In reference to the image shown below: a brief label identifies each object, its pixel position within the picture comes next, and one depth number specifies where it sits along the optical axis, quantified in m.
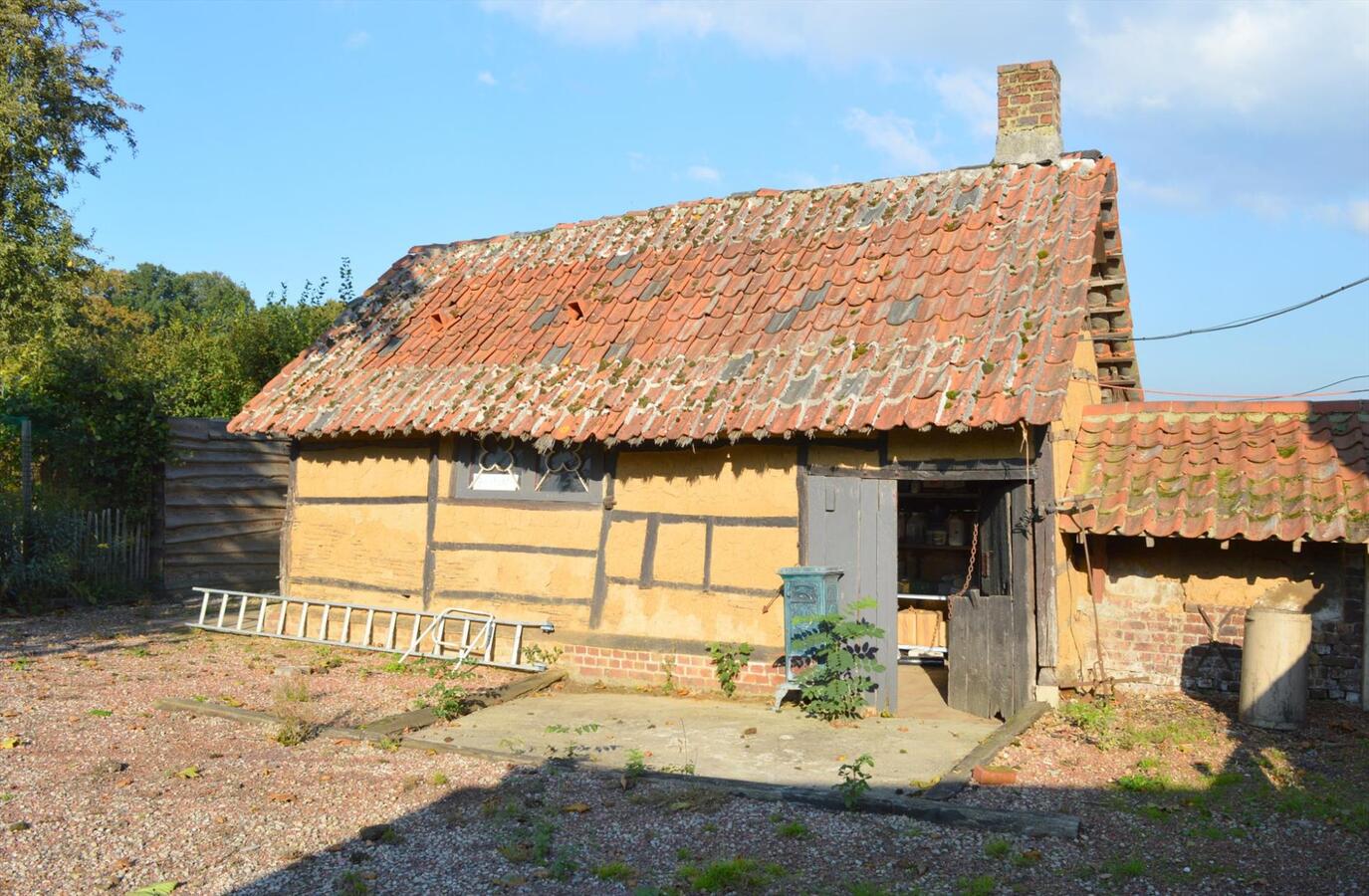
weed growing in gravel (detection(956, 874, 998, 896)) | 4.87
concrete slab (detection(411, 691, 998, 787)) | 7.16
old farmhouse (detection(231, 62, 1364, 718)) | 8.72
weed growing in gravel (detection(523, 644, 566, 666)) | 10.48
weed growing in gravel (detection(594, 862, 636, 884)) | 5.17
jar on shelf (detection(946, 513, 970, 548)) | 12.84
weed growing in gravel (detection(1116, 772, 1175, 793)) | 6.54
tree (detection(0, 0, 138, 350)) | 16.56
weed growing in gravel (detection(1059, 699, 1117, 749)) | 7.77
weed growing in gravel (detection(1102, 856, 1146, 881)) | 5.09
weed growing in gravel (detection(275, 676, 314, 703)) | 8.68
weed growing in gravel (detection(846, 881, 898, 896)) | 4.82
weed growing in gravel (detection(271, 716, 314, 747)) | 7.71
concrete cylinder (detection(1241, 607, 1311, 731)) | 7.89
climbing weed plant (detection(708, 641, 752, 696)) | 9.42
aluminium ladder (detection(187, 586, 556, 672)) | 10.73
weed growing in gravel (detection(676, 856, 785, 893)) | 5.00
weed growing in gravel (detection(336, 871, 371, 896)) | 5.00
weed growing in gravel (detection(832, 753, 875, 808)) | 6.14
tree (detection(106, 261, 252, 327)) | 45.22
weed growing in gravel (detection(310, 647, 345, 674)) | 10.69
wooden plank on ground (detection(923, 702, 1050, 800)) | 6.37
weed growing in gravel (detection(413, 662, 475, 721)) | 8.66
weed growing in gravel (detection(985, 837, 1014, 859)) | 5.39
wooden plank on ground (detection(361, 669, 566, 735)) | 8.20
